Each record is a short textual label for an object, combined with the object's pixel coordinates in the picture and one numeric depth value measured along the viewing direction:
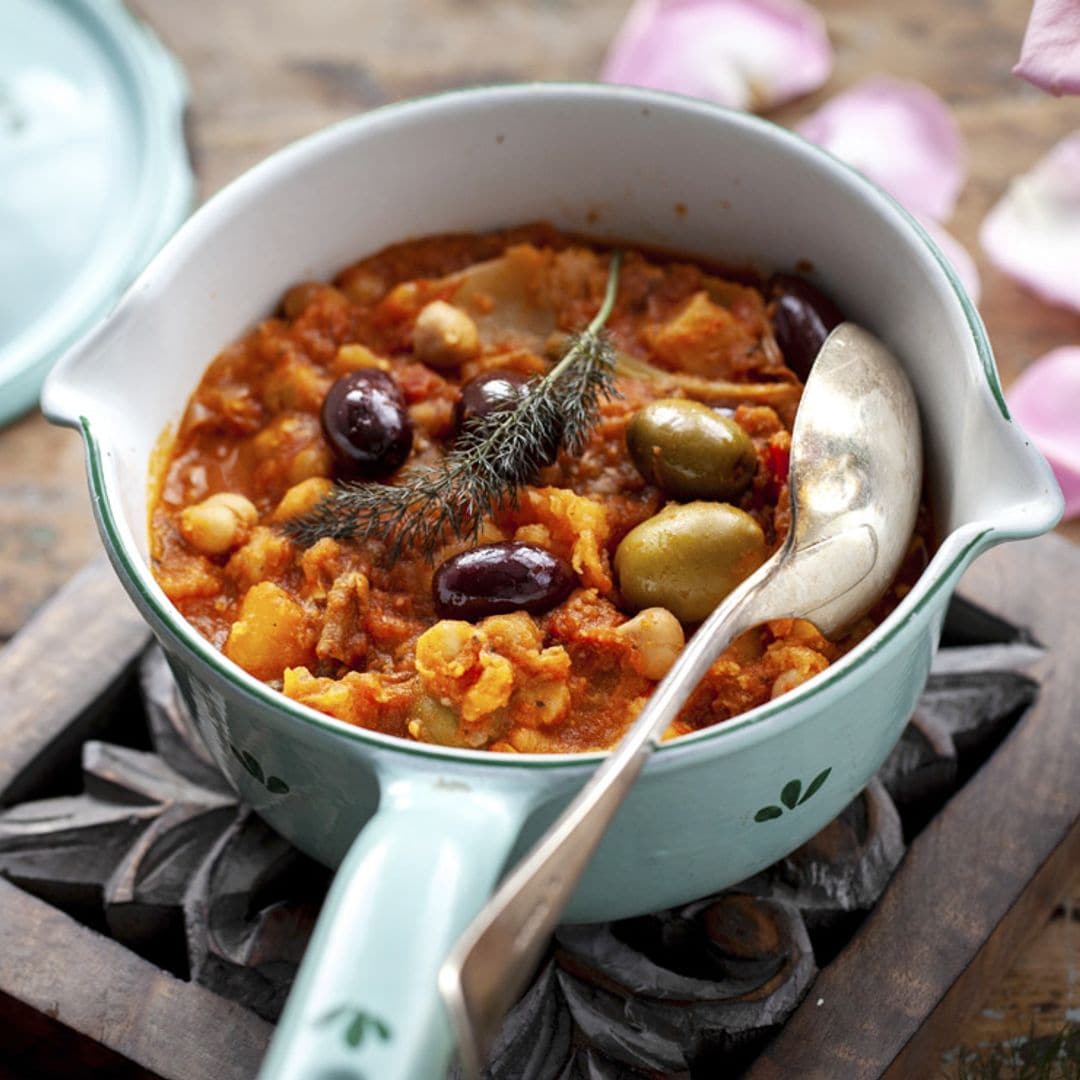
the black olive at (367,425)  0.43
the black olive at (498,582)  0.41
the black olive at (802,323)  0.45
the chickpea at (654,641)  0.40
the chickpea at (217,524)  0.43
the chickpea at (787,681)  0.40
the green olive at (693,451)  0.42
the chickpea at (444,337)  0.45
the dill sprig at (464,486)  0.42
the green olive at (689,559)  0.41
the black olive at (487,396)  0.43
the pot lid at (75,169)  0.57
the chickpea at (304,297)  0.47
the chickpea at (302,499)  0.43
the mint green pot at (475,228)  0.34
